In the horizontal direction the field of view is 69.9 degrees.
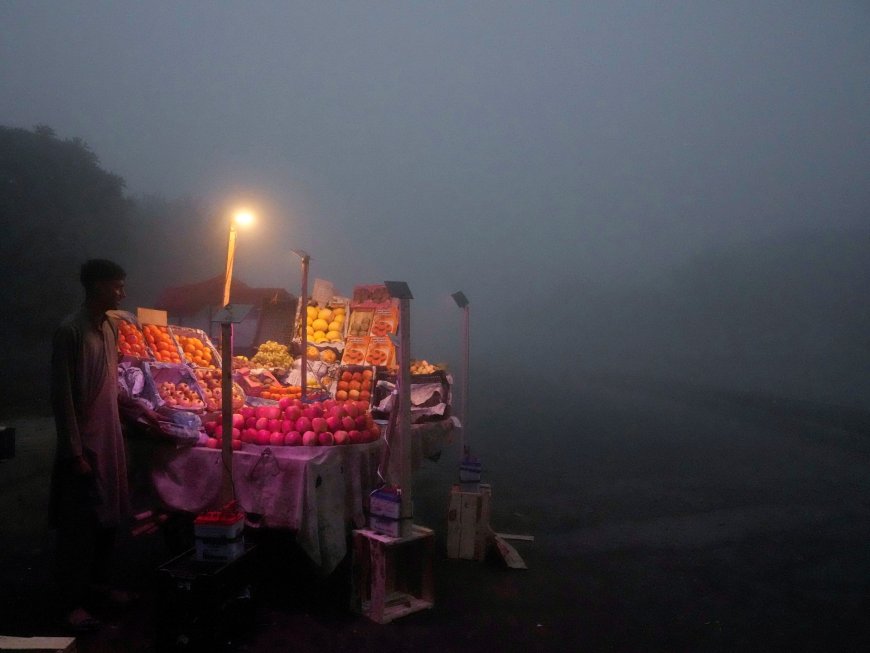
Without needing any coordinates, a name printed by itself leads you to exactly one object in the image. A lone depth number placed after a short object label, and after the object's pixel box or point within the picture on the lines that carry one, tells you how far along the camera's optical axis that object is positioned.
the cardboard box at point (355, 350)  7.78
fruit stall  4.80
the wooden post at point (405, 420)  4.84
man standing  4.16
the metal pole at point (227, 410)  4.49
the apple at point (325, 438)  5.13
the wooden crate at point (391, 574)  4.79
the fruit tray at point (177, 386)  5.62
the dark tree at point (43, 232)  27.42
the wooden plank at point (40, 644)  2.93
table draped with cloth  4.70
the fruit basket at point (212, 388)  6.11
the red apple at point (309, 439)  5.08
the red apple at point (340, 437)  5.20
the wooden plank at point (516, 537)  7.00
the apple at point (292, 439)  5.09
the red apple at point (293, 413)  5.40
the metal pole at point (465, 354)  6.77
